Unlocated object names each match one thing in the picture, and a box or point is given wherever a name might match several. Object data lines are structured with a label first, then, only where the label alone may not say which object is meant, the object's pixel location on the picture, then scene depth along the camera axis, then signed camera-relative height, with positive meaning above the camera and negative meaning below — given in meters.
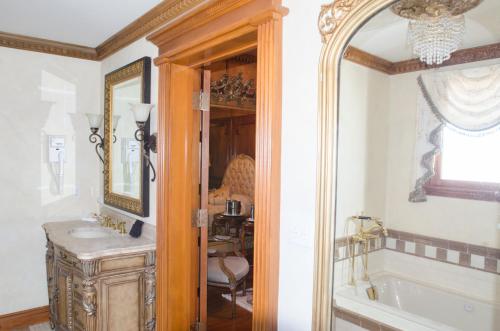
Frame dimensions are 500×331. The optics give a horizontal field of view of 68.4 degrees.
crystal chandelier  1.27 +0.41
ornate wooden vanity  2.40 -0.94
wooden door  2.52 -0.34
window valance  1.25 +0.16
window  1.23 -0.05
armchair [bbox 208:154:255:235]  5.07 -0.58
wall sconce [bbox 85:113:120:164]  3.31 +0.16
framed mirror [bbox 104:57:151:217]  2.82 +0.03
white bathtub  1.26 -0.57
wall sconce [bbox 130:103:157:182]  2.65 +0.15
